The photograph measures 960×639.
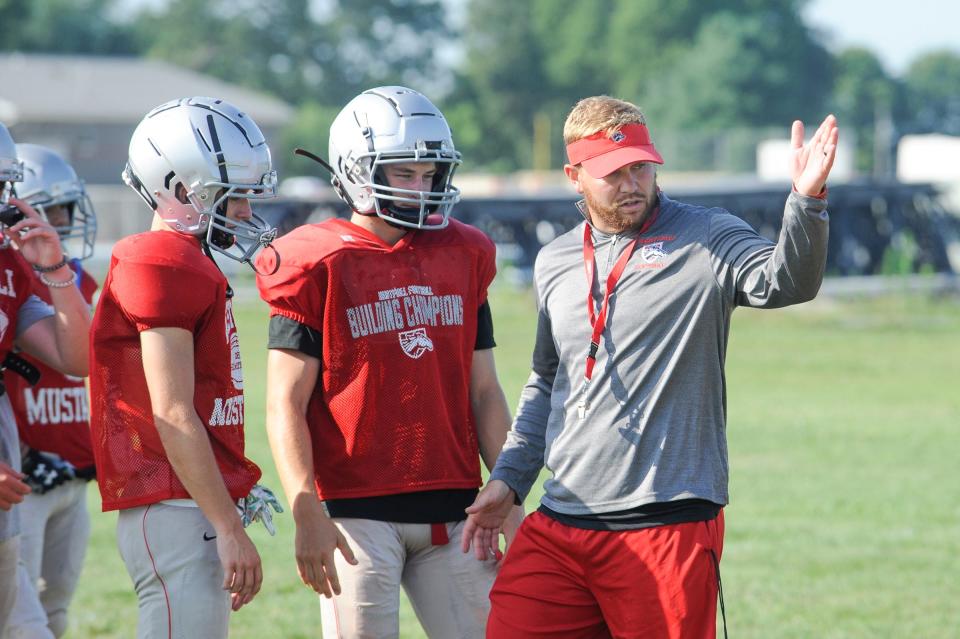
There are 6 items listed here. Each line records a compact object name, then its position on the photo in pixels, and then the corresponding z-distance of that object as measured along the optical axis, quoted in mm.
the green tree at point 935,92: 117312
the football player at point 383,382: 8680
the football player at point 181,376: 7648
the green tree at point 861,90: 174625
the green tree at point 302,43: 196000
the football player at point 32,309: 8969
